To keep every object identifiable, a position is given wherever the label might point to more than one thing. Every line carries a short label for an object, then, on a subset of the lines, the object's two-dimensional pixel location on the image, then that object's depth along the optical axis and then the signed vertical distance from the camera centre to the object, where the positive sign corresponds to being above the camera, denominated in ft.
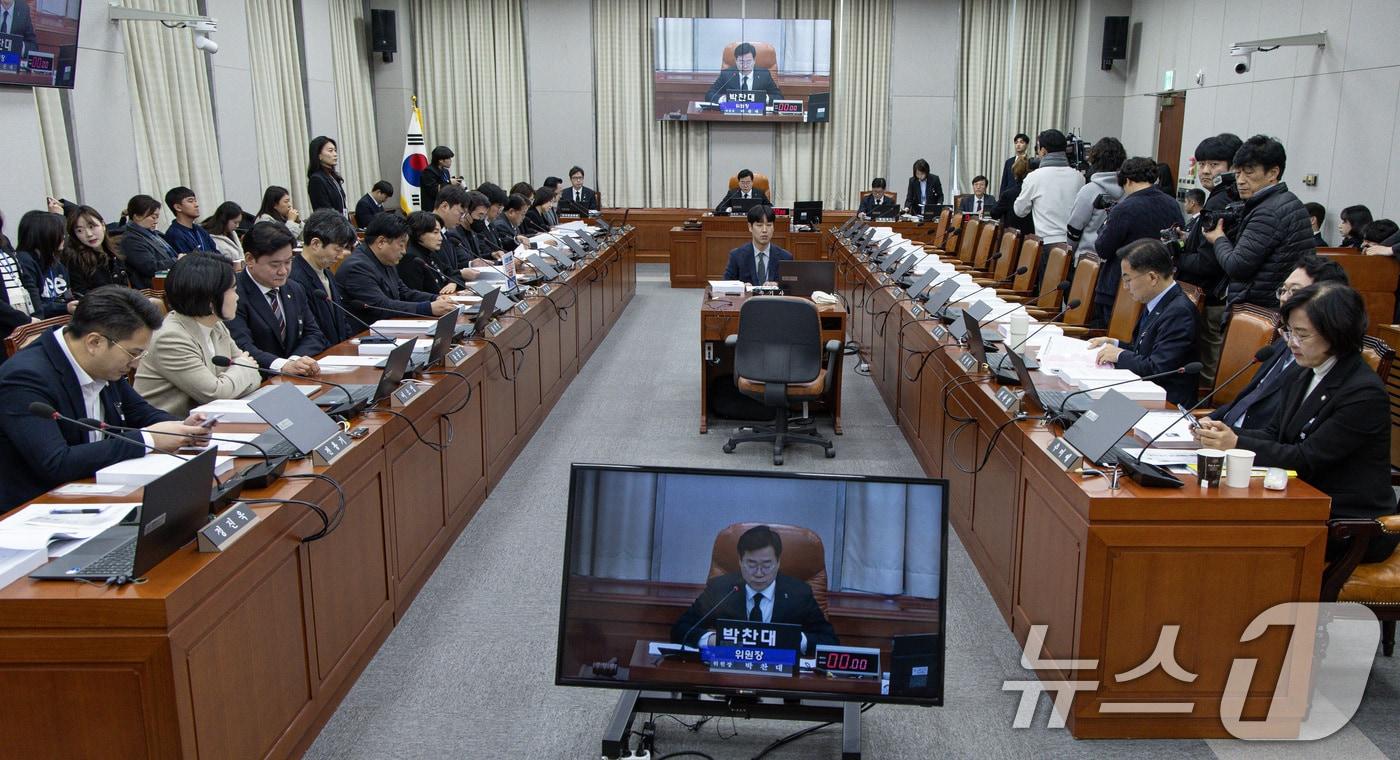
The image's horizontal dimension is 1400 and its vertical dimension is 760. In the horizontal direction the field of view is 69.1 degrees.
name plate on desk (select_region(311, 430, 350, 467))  8.08 -2.43
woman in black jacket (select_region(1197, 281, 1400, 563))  7.93 -2.25
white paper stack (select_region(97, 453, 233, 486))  7.49 -2.37
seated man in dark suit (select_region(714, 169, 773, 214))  32.14 -1.82
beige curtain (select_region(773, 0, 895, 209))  37.96 +0.34
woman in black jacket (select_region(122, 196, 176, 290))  18.95 -1.86
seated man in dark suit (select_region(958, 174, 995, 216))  33.99 -2.15
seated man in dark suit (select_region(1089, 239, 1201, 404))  11.15 -2.08
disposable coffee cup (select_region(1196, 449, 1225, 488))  7.54 -2.44
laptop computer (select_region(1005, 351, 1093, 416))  9.27 -2.45
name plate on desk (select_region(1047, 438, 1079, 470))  8.03 -2.53
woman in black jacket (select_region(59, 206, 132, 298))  17.89 -1.88
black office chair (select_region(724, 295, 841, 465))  14.55 -3.07
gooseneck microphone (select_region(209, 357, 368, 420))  9.34 -2.41
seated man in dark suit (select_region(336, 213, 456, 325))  14.79 -1.96
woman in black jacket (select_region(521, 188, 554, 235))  28.48 -2.00
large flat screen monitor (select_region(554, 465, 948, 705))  6.08 -2.64
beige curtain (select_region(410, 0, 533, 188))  37.78 +2.08
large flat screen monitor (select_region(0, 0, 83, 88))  17.38 +1.78
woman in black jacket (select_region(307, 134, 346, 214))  24.13 -0.80
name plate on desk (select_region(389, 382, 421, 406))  10.07 -2.49
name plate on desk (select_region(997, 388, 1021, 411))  9.89 -2.57
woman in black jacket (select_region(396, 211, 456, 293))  16.94 -1.88
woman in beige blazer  9.79 -1.89
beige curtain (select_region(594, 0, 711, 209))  38.04 +0.26
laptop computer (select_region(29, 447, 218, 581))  5.82 -2.27
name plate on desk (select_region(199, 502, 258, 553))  6.25 -2.38
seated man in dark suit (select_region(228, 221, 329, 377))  11.62 -1.91
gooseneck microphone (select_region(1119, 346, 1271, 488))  7.54 -2.50
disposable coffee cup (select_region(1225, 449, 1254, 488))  7.47 -2.41
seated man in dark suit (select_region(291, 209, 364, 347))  13.08 -1.57
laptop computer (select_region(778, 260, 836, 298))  17.46 -2.38
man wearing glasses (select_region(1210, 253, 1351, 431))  9.06 -2.31
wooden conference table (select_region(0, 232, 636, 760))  5.71 -3.13
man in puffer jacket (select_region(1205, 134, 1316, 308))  12.88 -1.22
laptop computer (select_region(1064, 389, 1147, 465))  7.54 -2.21
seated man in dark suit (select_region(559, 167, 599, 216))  34.27 -2.00
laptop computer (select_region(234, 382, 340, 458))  7.75 -2.16
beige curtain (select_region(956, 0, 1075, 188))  37.52 +2.13
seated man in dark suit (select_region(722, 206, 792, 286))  18.81 -2.26
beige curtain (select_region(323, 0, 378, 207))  33.24 +1.43
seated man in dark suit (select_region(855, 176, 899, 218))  32.19 -2.20
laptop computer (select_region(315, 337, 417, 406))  9.63 -2.33
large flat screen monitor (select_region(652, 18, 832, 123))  37.52 +2.40
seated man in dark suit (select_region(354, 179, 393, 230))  25.61 -1.52
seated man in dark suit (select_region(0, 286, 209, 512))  7.48 -1.77
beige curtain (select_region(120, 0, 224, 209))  22.61 +0.76
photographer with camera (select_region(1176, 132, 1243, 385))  14.43 -1.74
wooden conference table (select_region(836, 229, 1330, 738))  7.39 -3.27
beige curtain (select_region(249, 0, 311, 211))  27.86 +1.24
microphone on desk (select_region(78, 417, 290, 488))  7.36 -2.36
